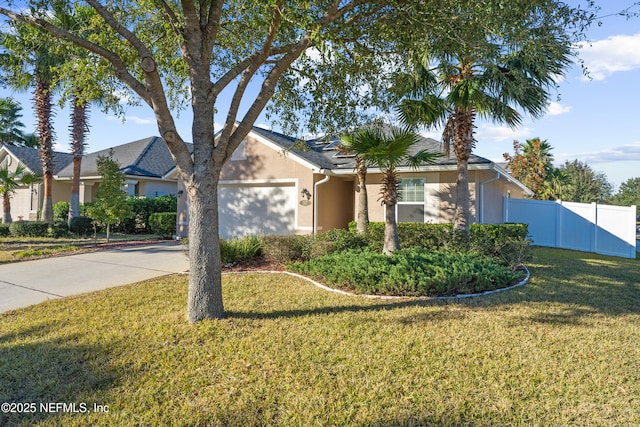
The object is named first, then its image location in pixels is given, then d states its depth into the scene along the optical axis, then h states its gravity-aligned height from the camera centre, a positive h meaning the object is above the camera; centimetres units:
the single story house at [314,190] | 1268 +111
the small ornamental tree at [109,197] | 1385 +71
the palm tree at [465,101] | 998 +343
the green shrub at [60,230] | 1631 -69
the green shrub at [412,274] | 676 -110
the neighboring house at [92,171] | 2138 +272
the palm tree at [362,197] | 1147 +70
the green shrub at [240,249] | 985 -91
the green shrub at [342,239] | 1051 -64
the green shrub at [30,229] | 1641 -66
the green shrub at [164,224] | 1678 -37
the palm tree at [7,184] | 1664 +145
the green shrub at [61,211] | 2039 +22
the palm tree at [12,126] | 2862 +751
